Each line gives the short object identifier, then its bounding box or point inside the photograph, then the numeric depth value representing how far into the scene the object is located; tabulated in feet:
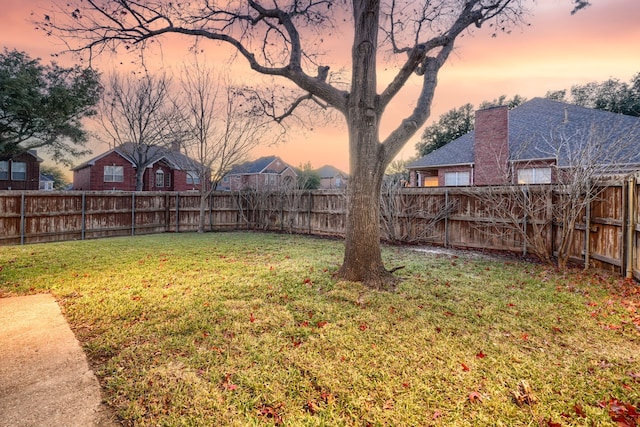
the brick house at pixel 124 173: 87.10
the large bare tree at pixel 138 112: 63.36
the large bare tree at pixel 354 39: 16.48
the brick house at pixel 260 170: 116.79
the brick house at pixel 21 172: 80.48
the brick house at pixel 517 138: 49.03
